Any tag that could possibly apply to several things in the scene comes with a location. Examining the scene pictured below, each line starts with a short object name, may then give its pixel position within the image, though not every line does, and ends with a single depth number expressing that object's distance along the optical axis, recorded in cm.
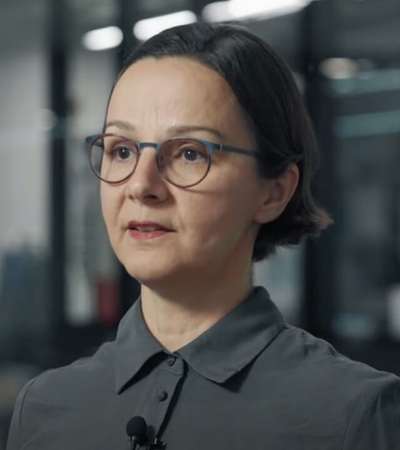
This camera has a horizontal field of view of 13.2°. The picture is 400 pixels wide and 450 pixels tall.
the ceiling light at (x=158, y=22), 702
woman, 173
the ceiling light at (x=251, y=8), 660
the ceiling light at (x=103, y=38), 727
